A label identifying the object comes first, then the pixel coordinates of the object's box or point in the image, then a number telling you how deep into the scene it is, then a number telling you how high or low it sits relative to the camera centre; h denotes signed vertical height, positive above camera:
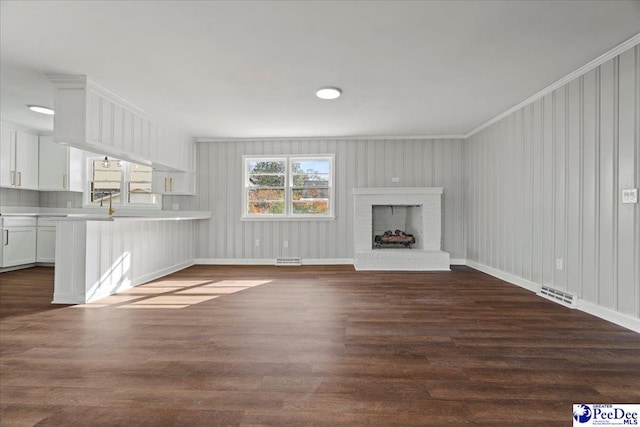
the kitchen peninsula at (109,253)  3.48 -0.48
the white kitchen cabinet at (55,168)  6.05 +0.90
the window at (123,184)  6.23 +0.62
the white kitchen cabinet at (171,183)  5.96 +0.63
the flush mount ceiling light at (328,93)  3.79 +1.53
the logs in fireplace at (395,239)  6.02 -0.40
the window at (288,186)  6.25 +0.61
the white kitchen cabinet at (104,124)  3.45 +1.14
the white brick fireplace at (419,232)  5.62 -0.26
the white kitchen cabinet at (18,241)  5.38 -0.47
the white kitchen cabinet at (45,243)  5.95 -0.53
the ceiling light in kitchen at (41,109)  4.56 +1.56
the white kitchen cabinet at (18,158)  5.49 +1.02
